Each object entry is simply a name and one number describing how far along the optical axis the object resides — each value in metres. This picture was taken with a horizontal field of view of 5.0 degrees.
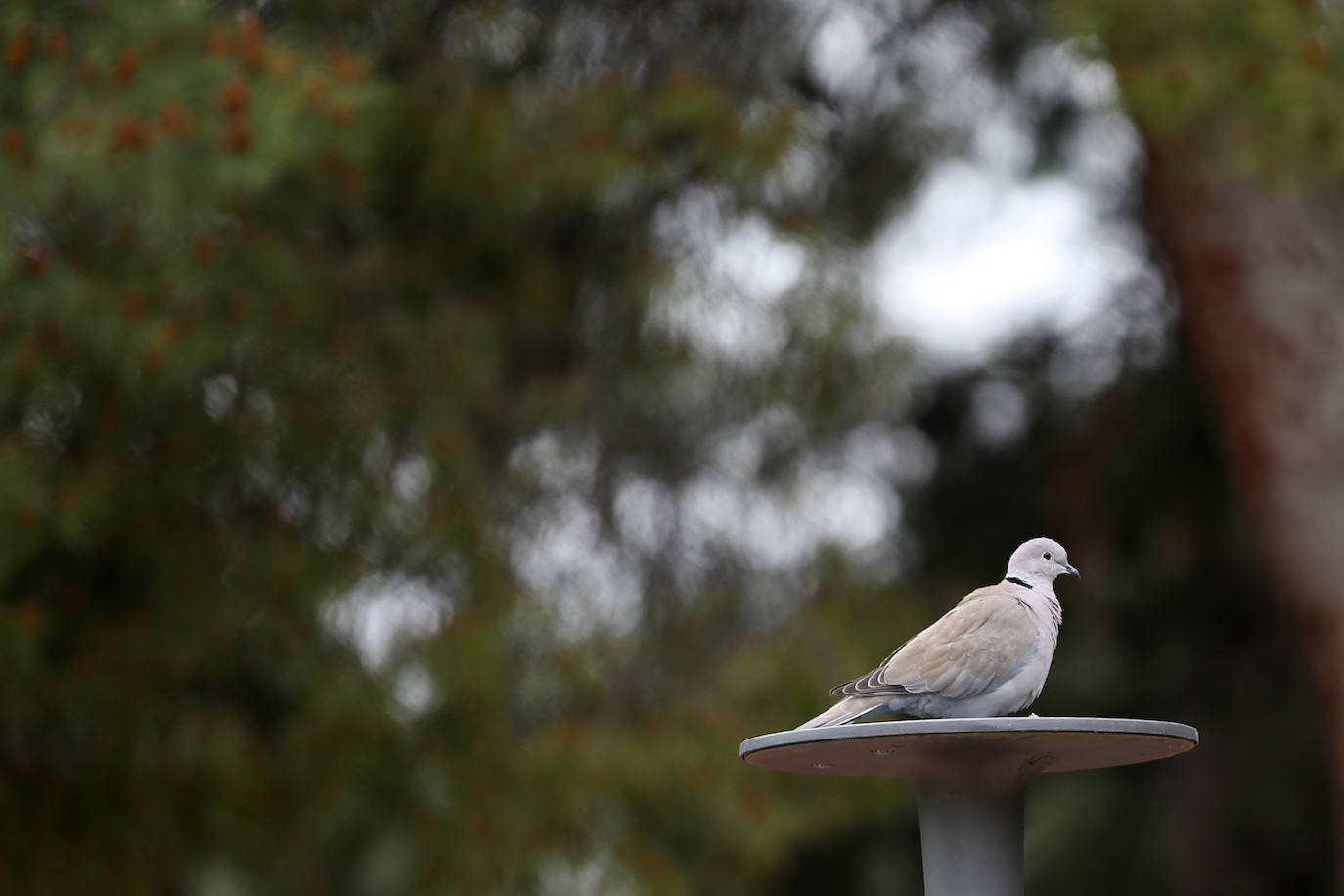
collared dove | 12.88
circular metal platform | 12.72
